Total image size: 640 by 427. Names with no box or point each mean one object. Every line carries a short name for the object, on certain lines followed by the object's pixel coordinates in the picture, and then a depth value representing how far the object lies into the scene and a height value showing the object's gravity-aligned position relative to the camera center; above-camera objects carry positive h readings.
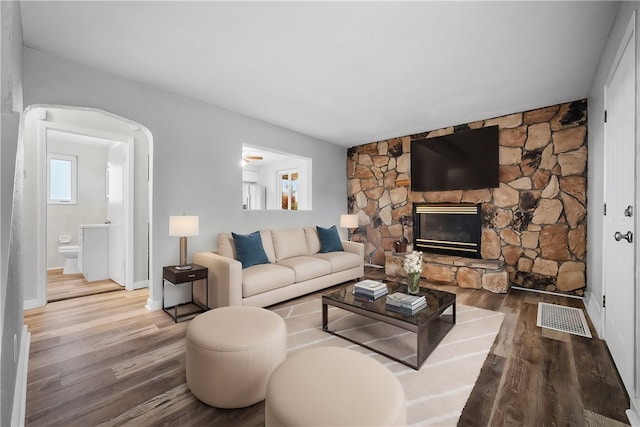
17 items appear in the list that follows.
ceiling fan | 5.68 +1.11
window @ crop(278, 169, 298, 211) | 7.58 +0.64
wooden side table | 2.81 -0.70
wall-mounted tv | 4.12 +0.82
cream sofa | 2.84 -0.69
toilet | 4.59 -0.82
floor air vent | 2.56 -1.06
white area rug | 1.61 -1.10
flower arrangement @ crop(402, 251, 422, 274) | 2.54 -0.47
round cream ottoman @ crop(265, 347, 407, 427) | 1.02 -0.74
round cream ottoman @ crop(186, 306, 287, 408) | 1.54 -0.85
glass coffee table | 2.01 -0.80
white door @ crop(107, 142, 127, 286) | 4.04 -0.06
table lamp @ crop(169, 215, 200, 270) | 2.90 -0.18
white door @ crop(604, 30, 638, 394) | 1.70 -0.02
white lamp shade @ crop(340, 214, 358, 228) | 5.16 -0.17
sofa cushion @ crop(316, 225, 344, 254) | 4.40 -0.46
